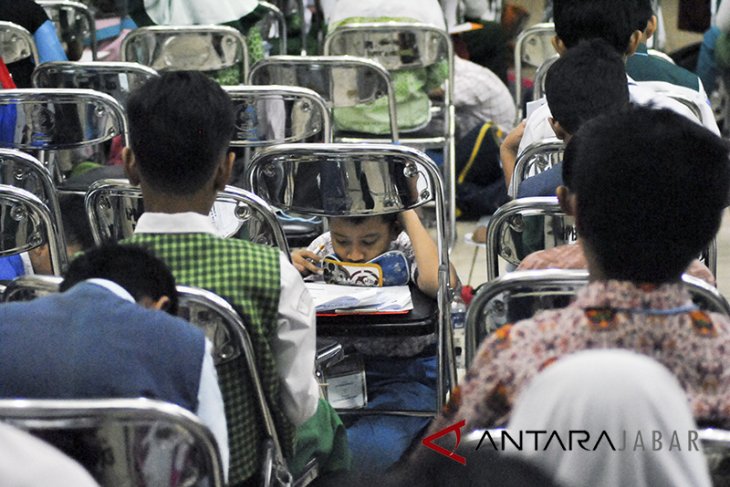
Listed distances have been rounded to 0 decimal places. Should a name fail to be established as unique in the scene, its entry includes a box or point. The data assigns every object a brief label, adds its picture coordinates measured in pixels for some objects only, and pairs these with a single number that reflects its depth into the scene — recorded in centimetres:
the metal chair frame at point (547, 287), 291
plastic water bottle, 602
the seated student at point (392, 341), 507
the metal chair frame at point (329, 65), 685
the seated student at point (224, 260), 341
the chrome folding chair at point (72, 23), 873
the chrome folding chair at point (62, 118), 571
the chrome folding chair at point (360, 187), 458
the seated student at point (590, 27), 602
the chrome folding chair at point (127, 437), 230
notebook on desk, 476
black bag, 886
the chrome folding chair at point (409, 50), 770
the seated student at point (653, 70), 636
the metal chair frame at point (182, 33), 770
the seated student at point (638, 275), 234
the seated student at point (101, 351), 262
